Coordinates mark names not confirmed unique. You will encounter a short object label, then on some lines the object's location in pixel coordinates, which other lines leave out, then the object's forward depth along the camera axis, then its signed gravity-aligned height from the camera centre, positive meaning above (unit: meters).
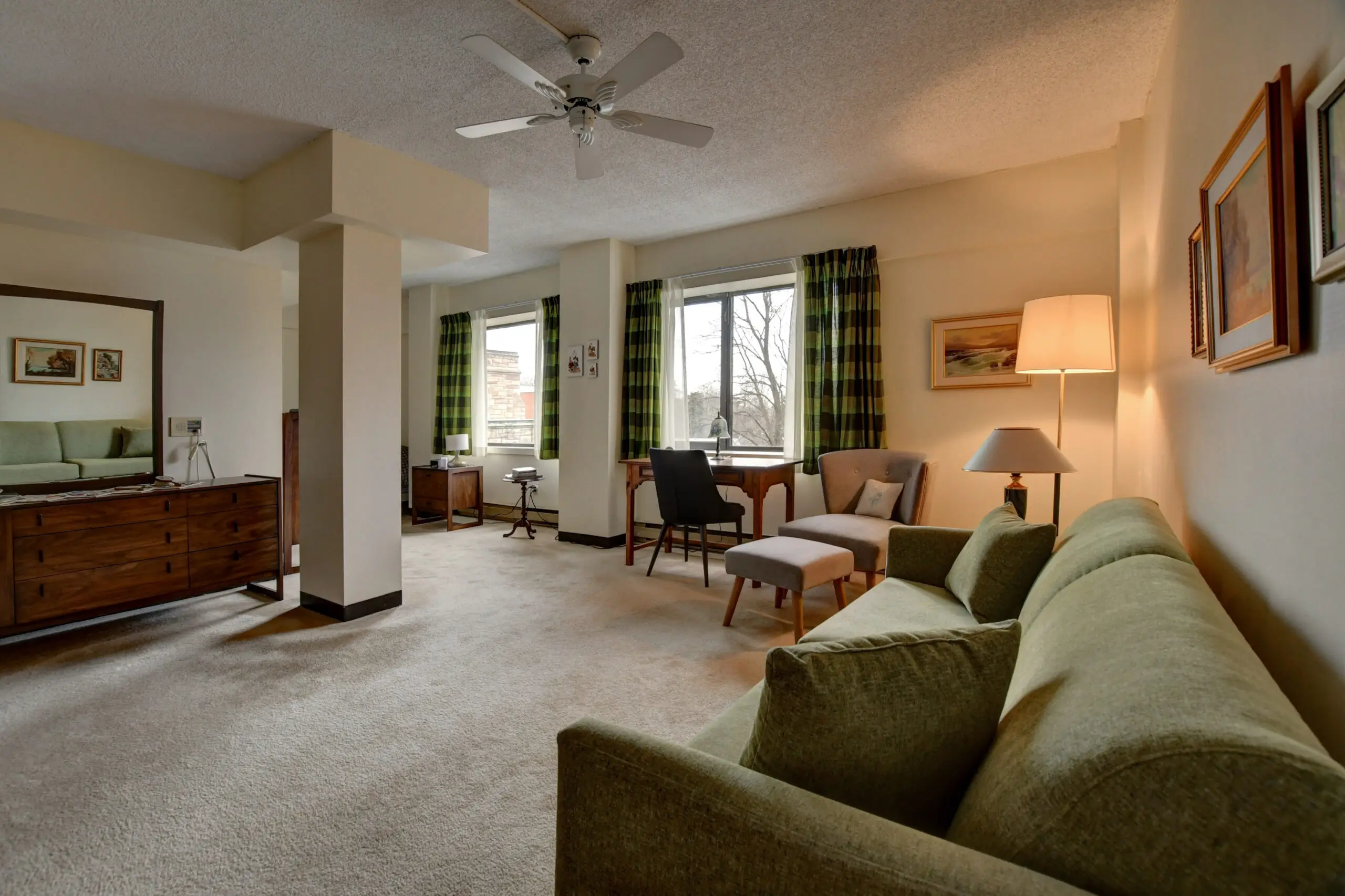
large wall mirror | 3.14 +0.36
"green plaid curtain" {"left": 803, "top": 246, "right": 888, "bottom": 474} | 4.25 +0.69
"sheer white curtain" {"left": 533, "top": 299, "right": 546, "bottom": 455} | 6.05 +0.84
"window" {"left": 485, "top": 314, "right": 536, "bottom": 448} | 6.54 +0.78
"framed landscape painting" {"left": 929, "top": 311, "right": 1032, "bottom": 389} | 3.88 +0.64
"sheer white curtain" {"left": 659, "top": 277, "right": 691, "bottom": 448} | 5.25 +0.68
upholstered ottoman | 2.77 -0.52
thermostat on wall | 3.81 +0.19
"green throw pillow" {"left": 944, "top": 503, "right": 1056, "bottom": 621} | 1.96 -0.38
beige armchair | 3.27 -0.32
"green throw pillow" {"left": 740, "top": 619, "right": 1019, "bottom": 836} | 0.82 -0.36
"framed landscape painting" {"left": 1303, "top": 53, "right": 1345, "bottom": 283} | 0.82 +0.39
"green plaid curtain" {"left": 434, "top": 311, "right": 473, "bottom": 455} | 6.61 +0.81
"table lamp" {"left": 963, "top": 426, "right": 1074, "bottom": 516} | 2.89 -0.02
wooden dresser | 2.80 -0.47
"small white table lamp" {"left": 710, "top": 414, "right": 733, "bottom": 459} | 4.77 +0.19
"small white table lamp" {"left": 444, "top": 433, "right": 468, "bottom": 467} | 6.43 +0.13
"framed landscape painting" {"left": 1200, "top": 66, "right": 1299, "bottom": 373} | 1.02 +0.41
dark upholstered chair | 3.98 -0.26
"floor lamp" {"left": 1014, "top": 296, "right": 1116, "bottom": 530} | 3.05 +0.57
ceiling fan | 2.06 +1.35
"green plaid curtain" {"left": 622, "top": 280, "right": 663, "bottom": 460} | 5.23 +0.74
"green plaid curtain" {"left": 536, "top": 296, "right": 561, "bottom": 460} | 5.94 +0.72
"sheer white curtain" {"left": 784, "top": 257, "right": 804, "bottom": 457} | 4.62 +0.48
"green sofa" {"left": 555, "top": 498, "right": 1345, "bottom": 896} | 0.53 -0.37
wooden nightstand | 6.16 -0.38
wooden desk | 4.08 -0.18
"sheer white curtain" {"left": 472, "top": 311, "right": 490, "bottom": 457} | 6.58 +0.74
